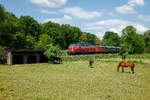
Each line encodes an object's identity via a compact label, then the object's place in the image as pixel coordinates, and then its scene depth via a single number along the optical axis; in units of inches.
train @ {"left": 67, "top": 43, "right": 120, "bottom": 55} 1828.2
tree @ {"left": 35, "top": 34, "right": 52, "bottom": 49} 2269.9
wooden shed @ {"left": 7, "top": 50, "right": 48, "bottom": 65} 1106.7
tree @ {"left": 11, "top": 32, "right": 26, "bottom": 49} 1879.3
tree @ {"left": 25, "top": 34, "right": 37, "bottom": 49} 2076.2
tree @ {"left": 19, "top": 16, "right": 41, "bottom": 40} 2357.3
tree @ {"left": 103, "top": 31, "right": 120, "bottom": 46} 4464.1
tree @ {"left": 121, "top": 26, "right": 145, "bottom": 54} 2504.6
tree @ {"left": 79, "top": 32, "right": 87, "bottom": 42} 4173.2
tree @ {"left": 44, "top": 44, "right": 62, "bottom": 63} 1173.7
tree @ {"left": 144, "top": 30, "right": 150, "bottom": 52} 3969.0
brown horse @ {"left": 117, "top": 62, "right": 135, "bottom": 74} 714.3
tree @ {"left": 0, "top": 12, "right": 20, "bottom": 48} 1763.7
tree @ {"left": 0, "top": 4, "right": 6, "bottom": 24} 1316.4
